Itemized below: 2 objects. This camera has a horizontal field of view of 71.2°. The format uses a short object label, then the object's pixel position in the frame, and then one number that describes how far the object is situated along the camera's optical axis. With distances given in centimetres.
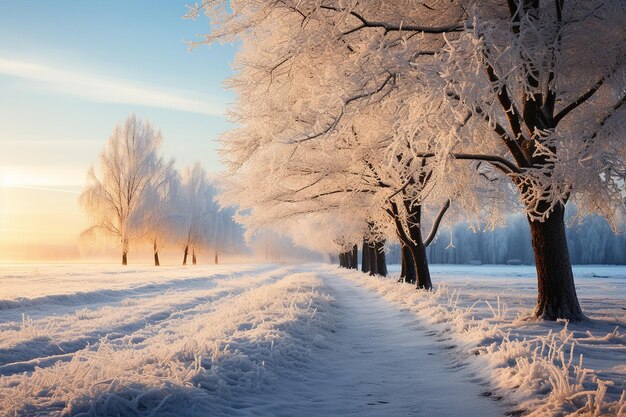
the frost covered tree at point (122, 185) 3656
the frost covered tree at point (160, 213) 3819
